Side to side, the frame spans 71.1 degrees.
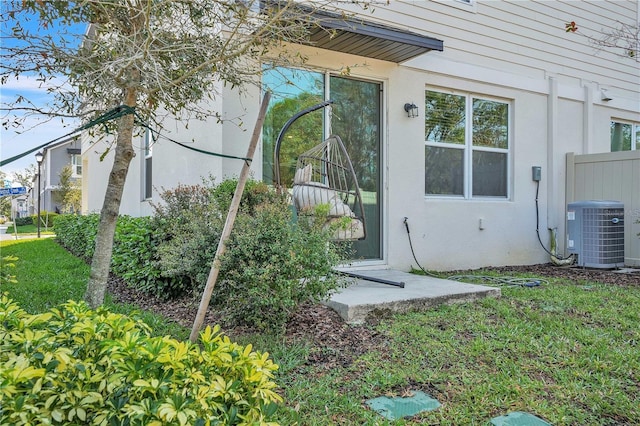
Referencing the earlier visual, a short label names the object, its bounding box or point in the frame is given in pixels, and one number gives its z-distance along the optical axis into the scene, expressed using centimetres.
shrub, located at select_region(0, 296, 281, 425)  123
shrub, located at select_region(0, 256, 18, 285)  260
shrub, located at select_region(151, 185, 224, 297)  350
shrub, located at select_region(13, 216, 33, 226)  2558
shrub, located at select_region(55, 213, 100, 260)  690
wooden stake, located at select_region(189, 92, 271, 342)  266
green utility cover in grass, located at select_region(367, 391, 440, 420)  221
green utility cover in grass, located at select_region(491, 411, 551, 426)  211
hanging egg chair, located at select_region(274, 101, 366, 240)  378
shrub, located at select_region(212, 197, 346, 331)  305
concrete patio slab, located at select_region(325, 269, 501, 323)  363
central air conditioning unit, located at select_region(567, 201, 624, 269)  666
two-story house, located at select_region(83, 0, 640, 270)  550
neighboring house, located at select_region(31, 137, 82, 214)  2791
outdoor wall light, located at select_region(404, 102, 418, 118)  613
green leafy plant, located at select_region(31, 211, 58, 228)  2129
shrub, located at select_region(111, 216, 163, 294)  454
